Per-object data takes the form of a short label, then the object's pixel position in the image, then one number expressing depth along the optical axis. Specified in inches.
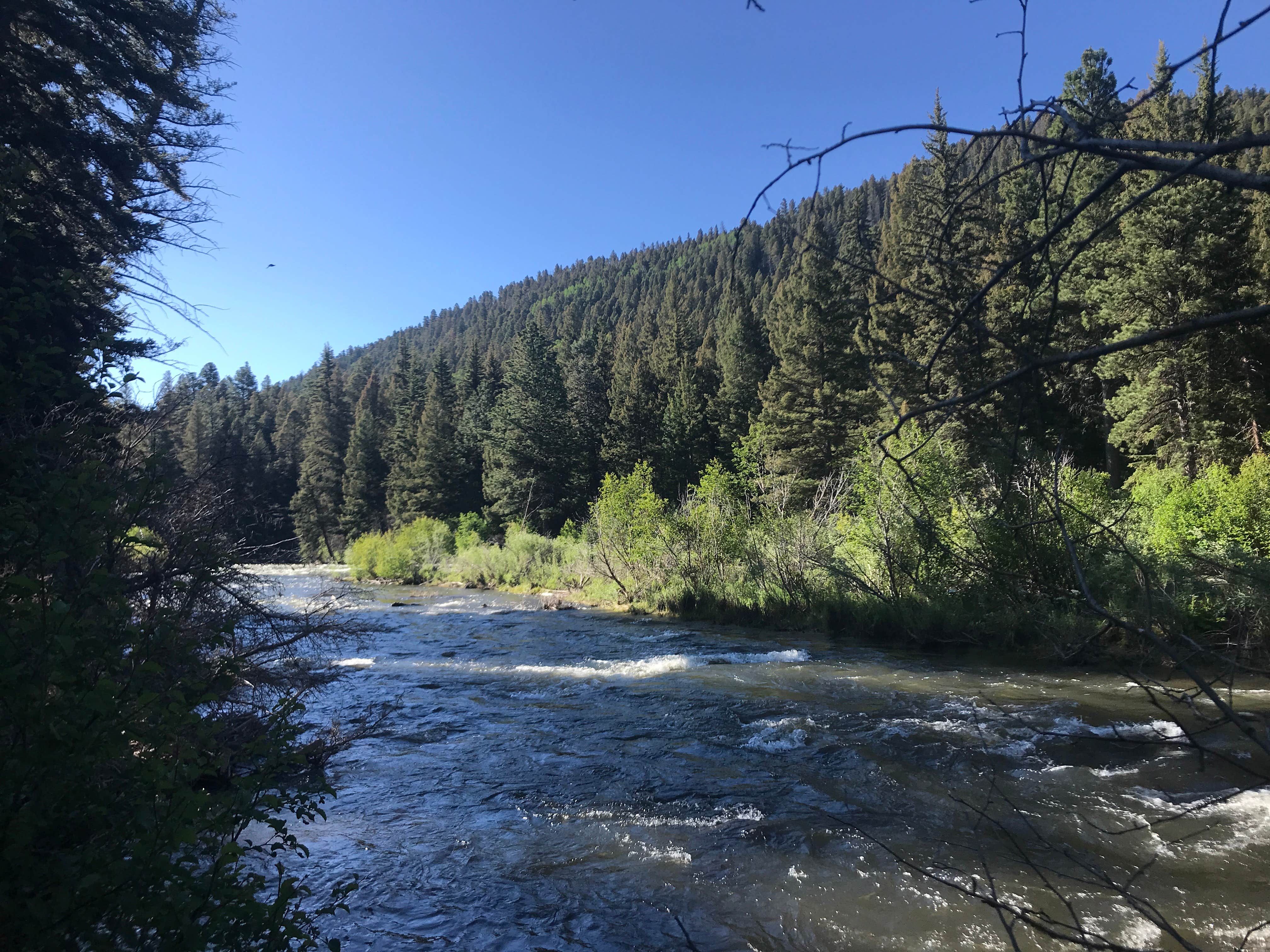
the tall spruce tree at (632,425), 2174.0
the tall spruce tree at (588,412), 2214.6
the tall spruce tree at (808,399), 1418.6
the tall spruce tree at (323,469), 2586.1
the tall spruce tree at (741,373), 2047.2
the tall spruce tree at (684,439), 2085.4
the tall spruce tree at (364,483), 2541.8
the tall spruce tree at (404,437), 2405.3
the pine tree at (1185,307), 790.5
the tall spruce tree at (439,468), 2351.1
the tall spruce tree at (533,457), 2091.5
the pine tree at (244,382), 4256.9
